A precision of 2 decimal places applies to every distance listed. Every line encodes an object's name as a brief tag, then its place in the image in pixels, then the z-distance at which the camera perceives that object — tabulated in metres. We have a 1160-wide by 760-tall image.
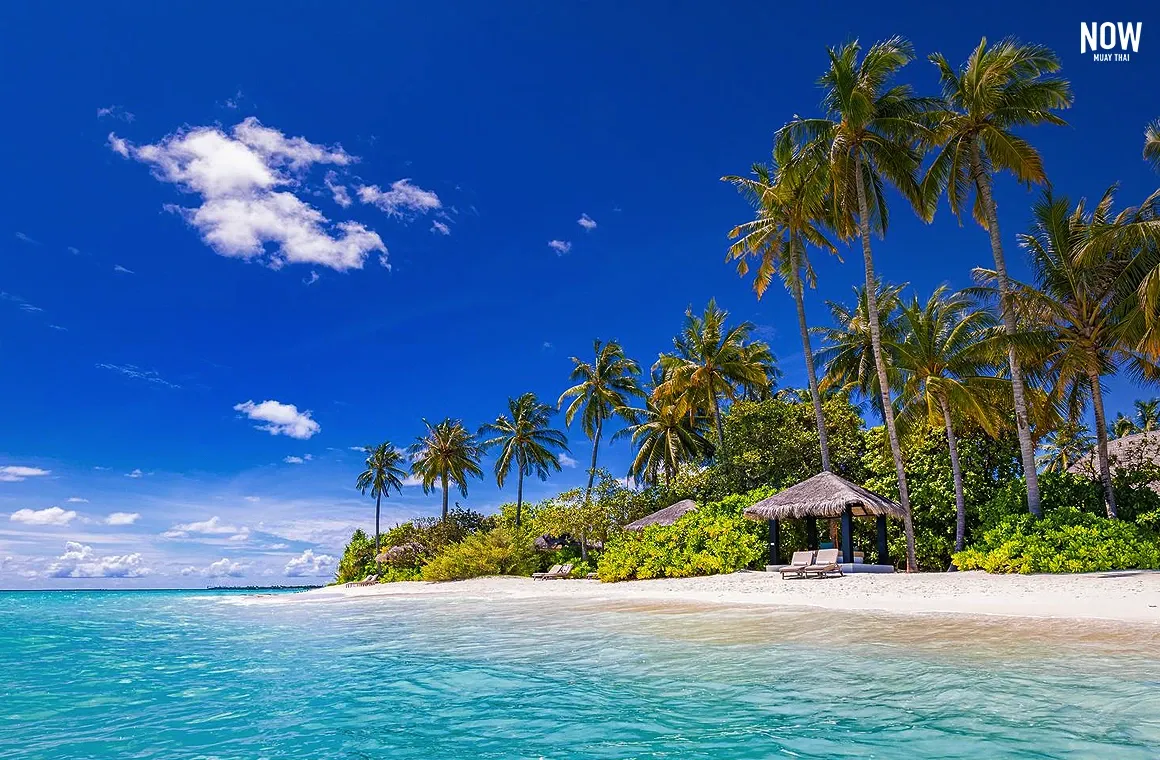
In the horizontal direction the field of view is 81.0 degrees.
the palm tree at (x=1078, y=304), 17.44
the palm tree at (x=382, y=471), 53.66
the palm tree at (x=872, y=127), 19.78
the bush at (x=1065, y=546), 14.46
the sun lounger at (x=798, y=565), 18.05
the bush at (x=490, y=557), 31.47
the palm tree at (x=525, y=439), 40.97
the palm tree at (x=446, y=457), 44.25
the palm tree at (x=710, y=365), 28.89
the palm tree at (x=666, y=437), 34.62
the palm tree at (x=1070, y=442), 21.64
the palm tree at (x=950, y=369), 18.84
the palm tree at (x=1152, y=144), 15.44
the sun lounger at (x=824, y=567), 17.91
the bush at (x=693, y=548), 21.91
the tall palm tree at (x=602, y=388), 37.97
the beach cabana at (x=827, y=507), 19.03
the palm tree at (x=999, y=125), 17.80
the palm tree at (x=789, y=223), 21.39
